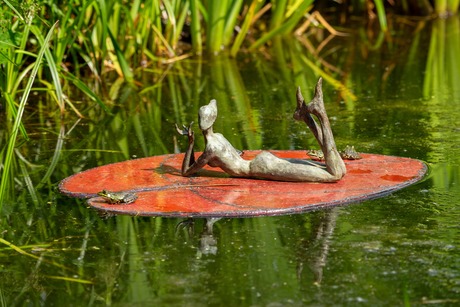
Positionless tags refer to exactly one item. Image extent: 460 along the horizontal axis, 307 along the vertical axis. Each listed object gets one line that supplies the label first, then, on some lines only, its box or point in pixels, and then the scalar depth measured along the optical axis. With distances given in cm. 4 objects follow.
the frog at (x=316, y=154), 1291
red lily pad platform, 1120
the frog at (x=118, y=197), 1153
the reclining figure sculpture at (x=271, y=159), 1176
